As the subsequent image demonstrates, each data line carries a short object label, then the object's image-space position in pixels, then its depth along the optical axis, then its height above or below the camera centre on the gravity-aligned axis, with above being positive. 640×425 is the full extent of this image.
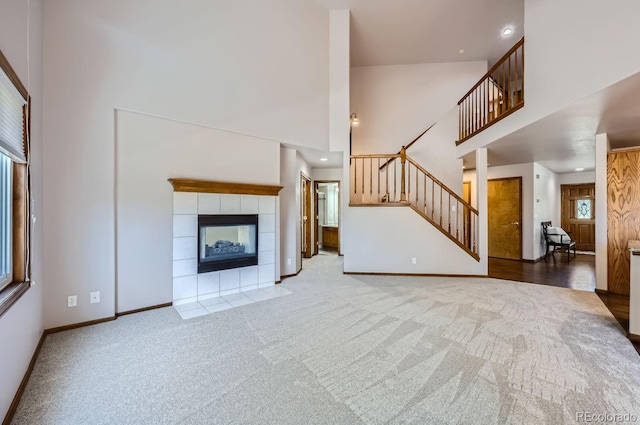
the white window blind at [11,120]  1.60 +0.64
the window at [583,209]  7.73 +0.08
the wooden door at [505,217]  6.45 -0.14
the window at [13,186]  1.65 +0.20
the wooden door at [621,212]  3.74 -0.01
